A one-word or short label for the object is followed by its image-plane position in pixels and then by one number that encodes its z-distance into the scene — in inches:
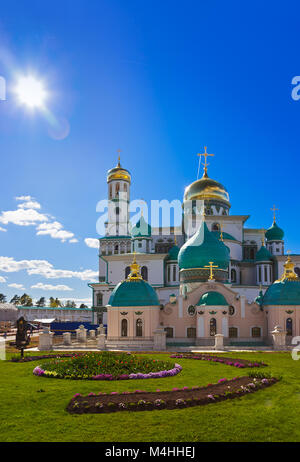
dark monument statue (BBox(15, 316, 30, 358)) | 892.0
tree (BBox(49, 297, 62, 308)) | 4087.4
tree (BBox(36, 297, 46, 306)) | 4197.8
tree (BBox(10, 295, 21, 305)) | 4102.9
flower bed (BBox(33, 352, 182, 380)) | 636.1
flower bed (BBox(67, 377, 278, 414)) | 432.8
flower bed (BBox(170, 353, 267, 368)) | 763.4
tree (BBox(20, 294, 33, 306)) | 3942.9
